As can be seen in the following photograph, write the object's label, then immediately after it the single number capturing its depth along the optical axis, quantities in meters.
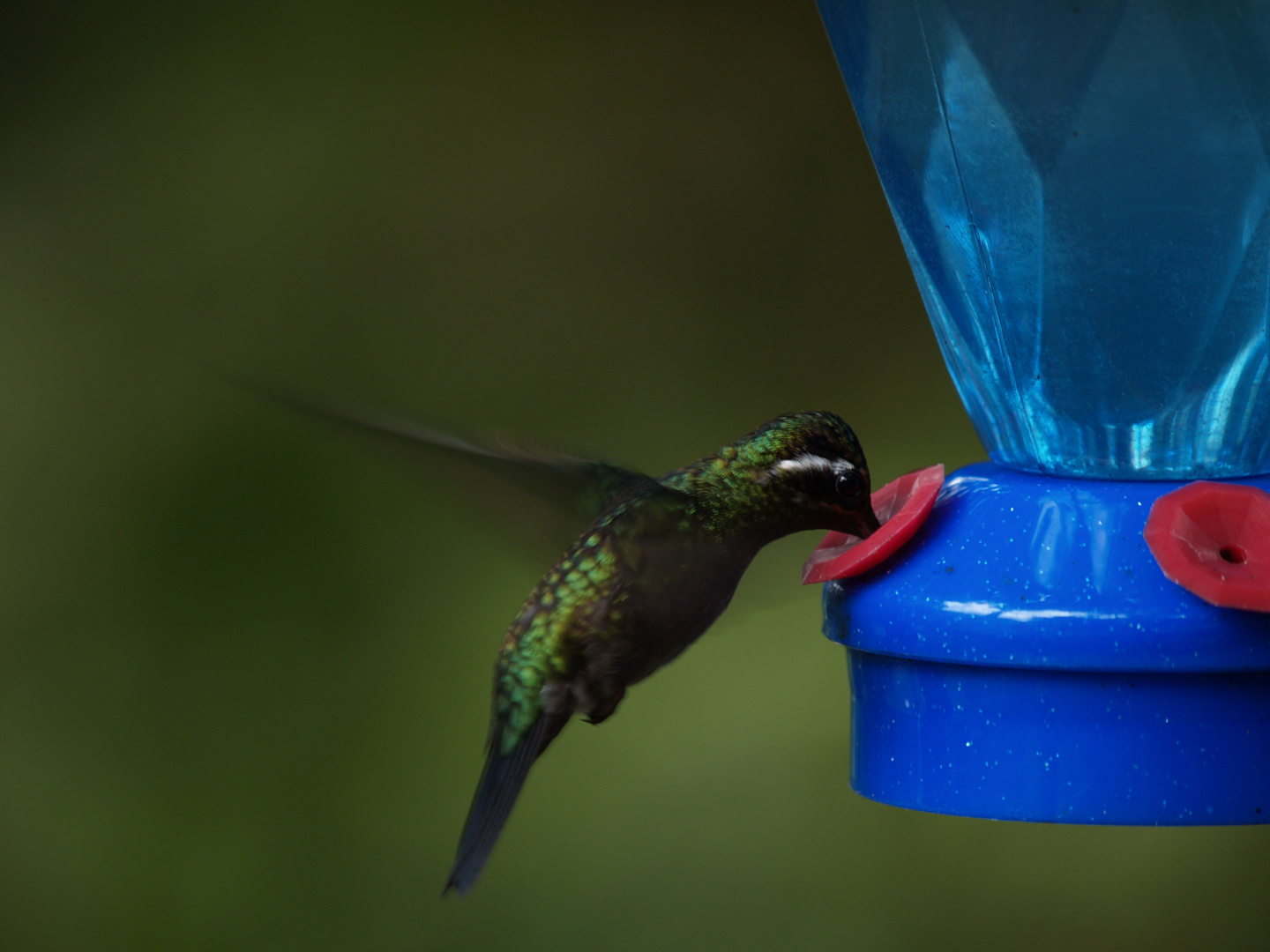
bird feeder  3.17
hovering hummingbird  3.23
